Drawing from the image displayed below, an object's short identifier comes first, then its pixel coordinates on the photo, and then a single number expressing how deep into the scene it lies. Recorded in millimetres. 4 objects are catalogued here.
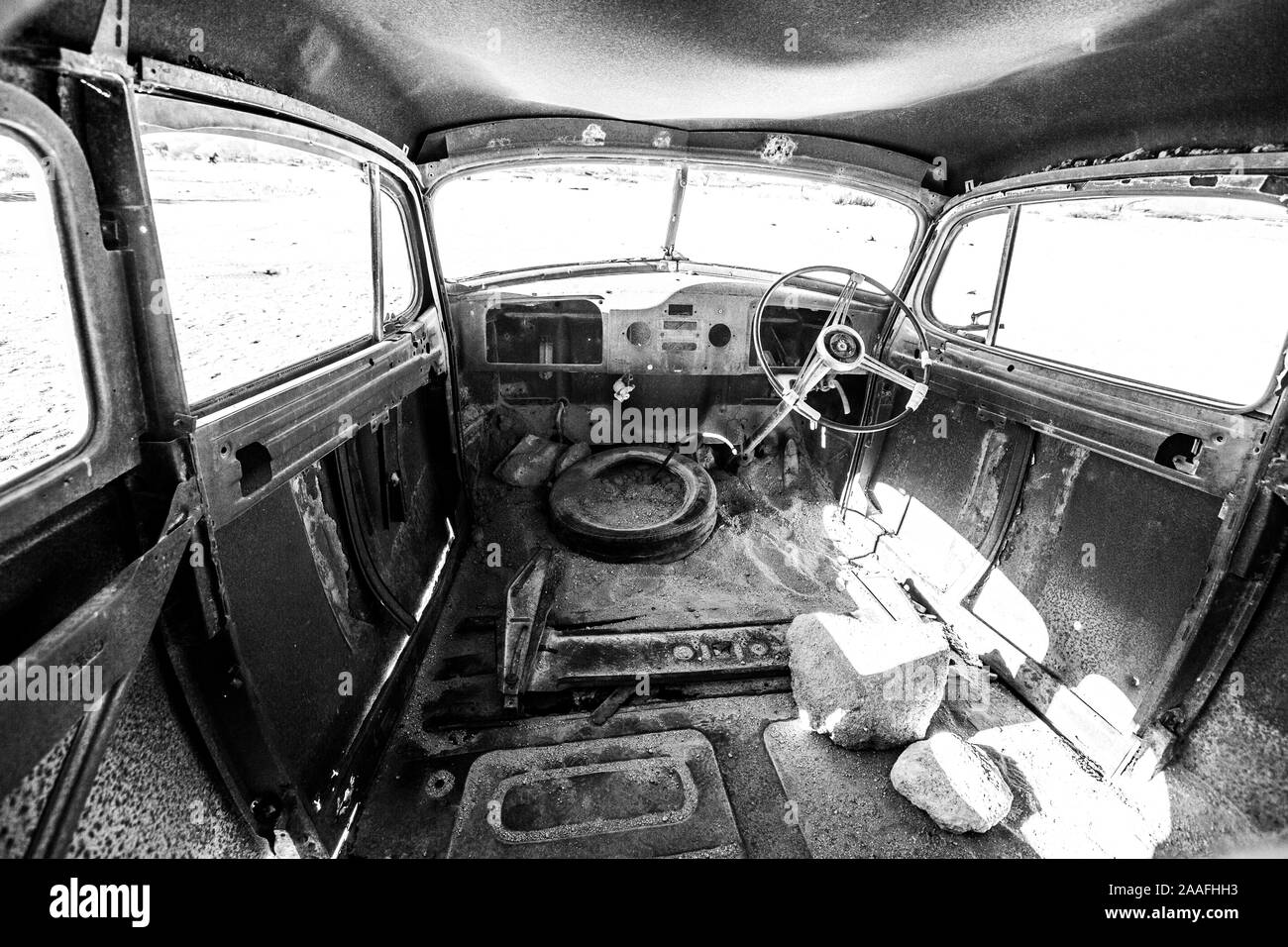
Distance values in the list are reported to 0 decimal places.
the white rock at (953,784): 1851
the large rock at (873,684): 2127
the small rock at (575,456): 3799
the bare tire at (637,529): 3164
